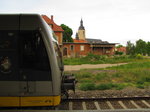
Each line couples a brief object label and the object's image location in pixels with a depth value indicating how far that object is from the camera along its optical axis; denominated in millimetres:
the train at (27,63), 4074
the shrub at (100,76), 11367
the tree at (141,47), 63250
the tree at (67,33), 54062
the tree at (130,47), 64000
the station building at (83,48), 40503
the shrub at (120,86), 8273
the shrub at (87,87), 8297
